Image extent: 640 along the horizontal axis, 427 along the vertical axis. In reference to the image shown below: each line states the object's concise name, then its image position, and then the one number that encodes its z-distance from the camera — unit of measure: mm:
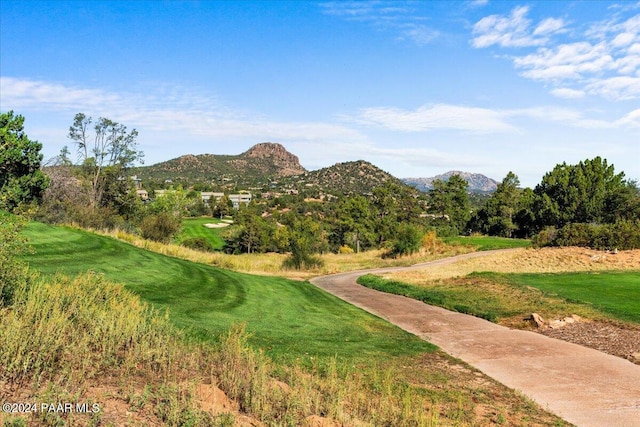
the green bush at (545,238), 41562
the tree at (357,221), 65312
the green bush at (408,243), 46953
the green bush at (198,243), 57675
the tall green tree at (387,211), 66812
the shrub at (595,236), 34031
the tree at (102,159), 41375
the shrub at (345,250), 64119
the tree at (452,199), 86312
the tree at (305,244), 35750
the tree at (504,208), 66688
